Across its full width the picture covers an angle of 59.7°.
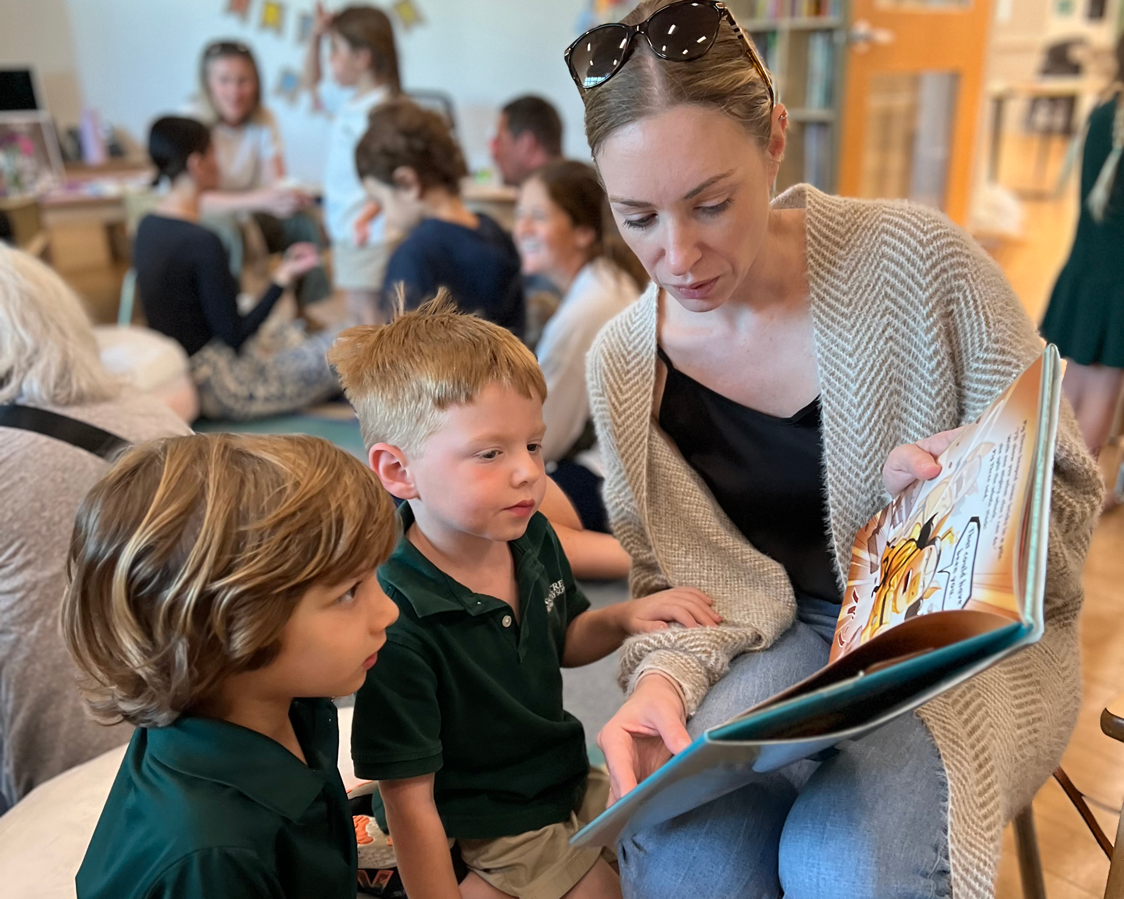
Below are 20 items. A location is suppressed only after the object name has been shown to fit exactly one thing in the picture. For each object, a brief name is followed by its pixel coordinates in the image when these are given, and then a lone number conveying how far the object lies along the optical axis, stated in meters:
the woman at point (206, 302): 3.32
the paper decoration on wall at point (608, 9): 3.98
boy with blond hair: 0.94
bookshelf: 3.87
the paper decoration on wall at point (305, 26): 5.43
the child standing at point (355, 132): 3.24
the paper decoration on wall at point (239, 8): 5.44
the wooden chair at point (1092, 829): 0.89
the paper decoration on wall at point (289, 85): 5.55
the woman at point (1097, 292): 2.45
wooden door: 3.80
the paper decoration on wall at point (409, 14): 5.31
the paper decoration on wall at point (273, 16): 5.45
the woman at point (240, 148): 4.13
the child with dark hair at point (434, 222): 2.73
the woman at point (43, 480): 1.26
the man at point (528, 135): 3.34
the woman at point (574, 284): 2.27
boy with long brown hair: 0.76
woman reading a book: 0.88
